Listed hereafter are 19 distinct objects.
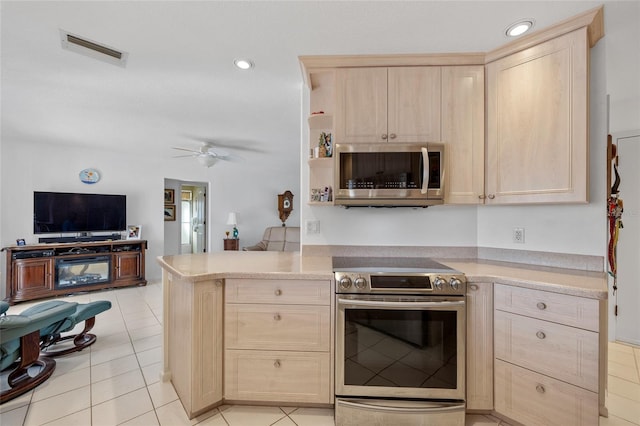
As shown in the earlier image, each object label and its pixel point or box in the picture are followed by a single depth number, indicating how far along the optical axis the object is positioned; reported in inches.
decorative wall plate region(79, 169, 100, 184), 168.7
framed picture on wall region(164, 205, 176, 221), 213.9
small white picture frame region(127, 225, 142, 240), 180.1
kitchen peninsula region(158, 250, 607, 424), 57.0
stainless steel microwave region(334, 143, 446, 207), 72.6
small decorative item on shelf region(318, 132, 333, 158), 79.7
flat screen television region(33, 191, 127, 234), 154.7
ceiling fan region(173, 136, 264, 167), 158.6
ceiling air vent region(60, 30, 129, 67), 66.1
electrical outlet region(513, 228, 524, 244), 76.7
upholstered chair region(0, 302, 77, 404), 66.9
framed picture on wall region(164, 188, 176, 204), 212.5
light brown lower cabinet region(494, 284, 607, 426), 49.8
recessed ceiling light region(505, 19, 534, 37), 61.2
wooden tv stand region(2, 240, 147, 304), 138.9
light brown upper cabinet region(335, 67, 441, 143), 75.5
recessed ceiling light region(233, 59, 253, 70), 76.5
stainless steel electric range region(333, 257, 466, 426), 58.6
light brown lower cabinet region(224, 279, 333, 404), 62.0
